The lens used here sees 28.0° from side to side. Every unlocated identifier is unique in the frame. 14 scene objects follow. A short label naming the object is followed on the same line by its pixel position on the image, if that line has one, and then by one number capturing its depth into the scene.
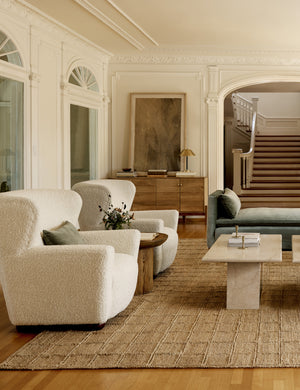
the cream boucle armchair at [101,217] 5.71
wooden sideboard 10.32
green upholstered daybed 6.99
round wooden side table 4.94
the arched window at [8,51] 6.77
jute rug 3.28
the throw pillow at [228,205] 7.03
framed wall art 10.71
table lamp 10.40
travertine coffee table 4.46
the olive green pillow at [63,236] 4.13
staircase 13.27
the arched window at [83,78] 9.14
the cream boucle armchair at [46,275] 3.83
